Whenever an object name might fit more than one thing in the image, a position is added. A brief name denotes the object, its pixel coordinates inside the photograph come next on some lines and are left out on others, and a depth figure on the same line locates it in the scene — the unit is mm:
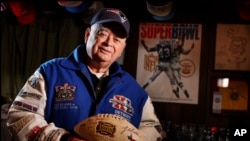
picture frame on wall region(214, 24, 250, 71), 3170
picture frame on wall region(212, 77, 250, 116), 3180
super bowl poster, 3258
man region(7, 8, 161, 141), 1480
